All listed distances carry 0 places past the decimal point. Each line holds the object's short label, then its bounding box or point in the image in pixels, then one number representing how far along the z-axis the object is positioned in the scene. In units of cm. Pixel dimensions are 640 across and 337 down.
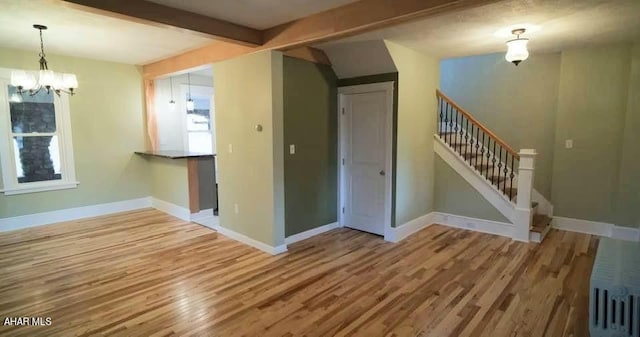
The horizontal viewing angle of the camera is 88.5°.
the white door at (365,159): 436
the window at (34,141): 470
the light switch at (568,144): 451
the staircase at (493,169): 423
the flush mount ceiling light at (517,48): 338
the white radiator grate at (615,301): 207
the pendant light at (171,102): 620
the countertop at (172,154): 512
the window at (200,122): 671
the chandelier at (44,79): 378
